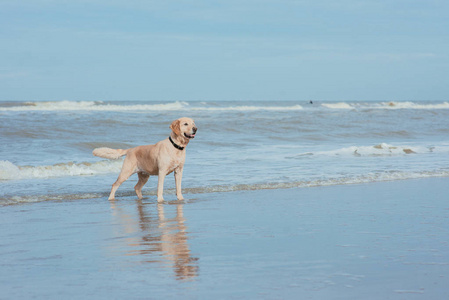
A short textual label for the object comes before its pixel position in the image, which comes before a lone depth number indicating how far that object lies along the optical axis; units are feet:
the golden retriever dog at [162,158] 25.20
